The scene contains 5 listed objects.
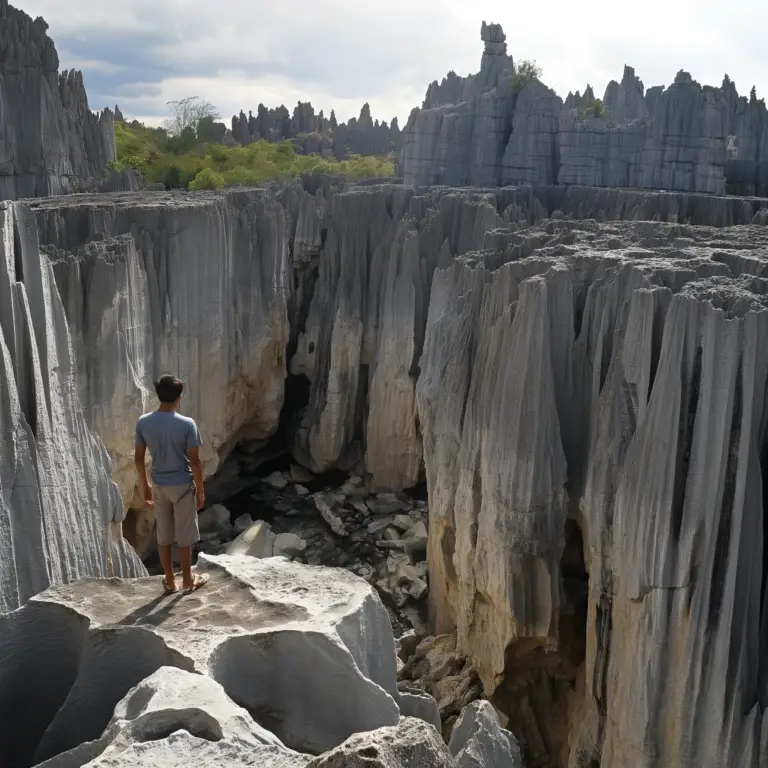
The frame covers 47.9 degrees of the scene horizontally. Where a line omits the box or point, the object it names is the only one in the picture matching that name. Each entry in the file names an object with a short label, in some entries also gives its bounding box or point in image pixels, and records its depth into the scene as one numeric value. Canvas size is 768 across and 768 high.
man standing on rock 4.26
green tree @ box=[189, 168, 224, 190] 25.52
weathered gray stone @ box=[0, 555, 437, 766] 3.69
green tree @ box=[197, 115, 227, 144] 40.85
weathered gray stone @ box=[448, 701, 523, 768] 3.29
